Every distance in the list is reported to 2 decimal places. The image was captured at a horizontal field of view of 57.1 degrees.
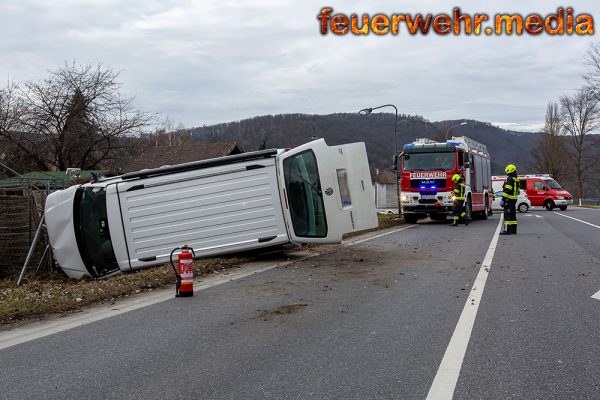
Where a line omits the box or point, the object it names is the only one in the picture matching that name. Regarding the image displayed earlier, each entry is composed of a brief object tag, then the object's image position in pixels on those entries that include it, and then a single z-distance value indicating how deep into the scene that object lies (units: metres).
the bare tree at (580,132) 61.78
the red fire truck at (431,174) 20.12
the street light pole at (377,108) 24.25
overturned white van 10.62
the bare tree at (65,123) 26.91
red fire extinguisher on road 7.52
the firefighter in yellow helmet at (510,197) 15.79
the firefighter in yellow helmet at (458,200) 18.92
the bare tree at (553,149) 68.94
